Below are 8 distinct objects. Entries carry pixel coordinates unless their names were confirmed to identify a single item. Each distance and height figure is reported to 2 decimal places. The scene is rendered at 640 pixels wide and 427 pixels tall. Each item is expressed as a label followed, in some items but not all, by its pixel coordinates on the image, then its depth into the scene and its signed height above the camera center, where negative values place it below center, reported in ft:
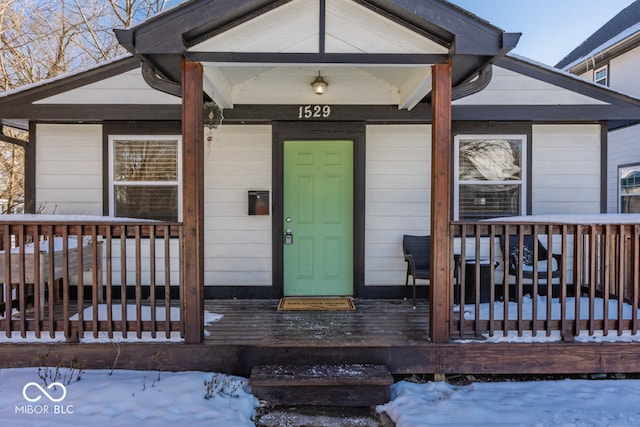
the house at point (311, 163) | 14.90 +1.83
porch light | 14.62 +4.47
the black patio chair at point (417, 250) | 15.56 -1.51
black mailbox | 15.76 +0.26
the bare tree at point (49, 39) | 31.42 +13.95
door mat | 14.23 -3.38
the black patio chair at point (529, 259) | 14.93 -1.88
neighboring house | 25.14 +8.07
